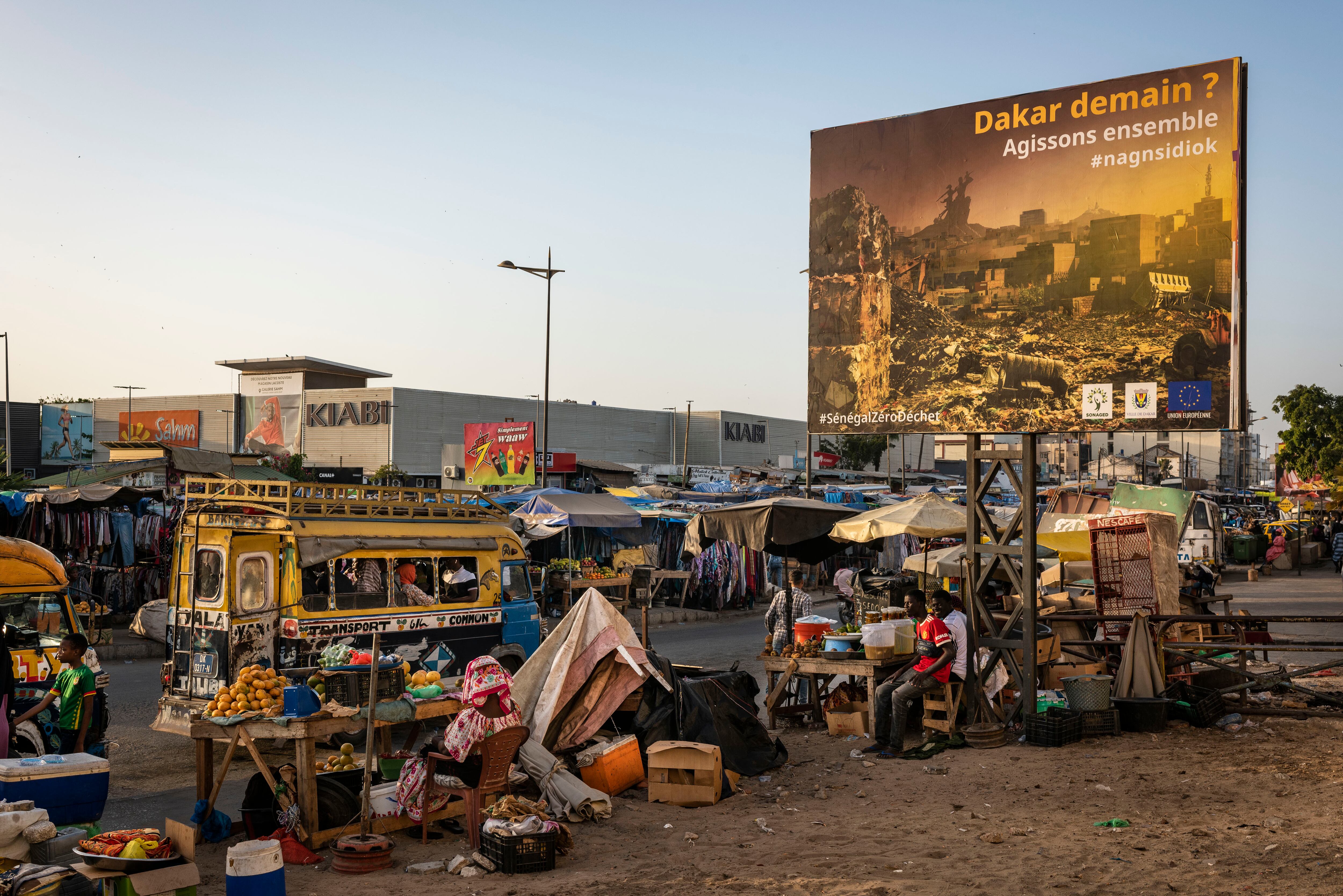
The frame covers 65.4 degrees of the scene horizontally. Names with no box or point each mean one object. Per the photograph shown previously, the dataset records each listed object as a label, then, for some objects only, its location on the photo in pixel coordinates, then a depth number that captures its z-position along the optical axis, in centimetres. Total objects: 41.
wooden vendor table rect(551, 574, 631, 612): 2191
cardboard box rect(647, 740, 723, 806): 930
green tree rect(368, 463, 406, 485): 4784
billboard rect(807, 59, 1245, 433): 1013
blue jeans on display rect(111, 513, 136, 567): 2177
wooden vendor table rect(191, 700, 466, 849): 782
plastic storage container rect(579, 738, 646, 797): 948
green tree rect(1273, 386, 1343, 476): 4503
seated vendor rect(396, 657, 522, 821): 796
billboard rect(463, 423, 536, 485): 2972
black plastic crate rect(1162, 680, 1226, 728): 1141
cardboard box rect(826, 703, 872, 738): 1217
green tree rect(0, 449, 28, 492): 3244
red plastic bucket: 1266
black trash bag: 1023
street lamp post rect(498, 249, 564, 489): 3108
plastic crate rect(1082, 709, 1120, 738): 1128
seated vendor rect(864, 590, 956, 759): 1115
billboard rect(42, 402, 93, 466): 6256
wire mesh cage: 1616
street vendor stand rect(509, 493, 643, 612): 2250
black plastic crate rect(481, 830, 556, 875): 730
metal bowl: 580
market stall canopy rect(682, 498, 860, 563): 1407
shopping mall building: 5638
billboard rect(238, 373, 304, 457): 6069
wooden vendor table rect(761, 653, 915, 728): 1179
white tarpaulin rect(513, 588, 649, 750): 982
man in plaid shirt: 1373
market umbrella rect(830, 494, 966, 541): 1487
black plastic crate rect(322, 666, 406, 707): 849
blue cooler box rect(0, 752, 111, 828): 685
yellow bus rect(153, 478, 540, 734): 1048
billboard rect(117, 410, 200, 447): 6431
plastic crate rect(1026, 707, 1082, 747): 1083
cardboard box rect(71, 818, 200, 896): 580
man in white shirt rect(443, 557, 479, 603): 1276
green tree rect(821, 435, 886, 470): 7588
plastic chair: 794
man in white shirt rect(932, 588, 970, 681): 1135
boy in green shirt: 849
